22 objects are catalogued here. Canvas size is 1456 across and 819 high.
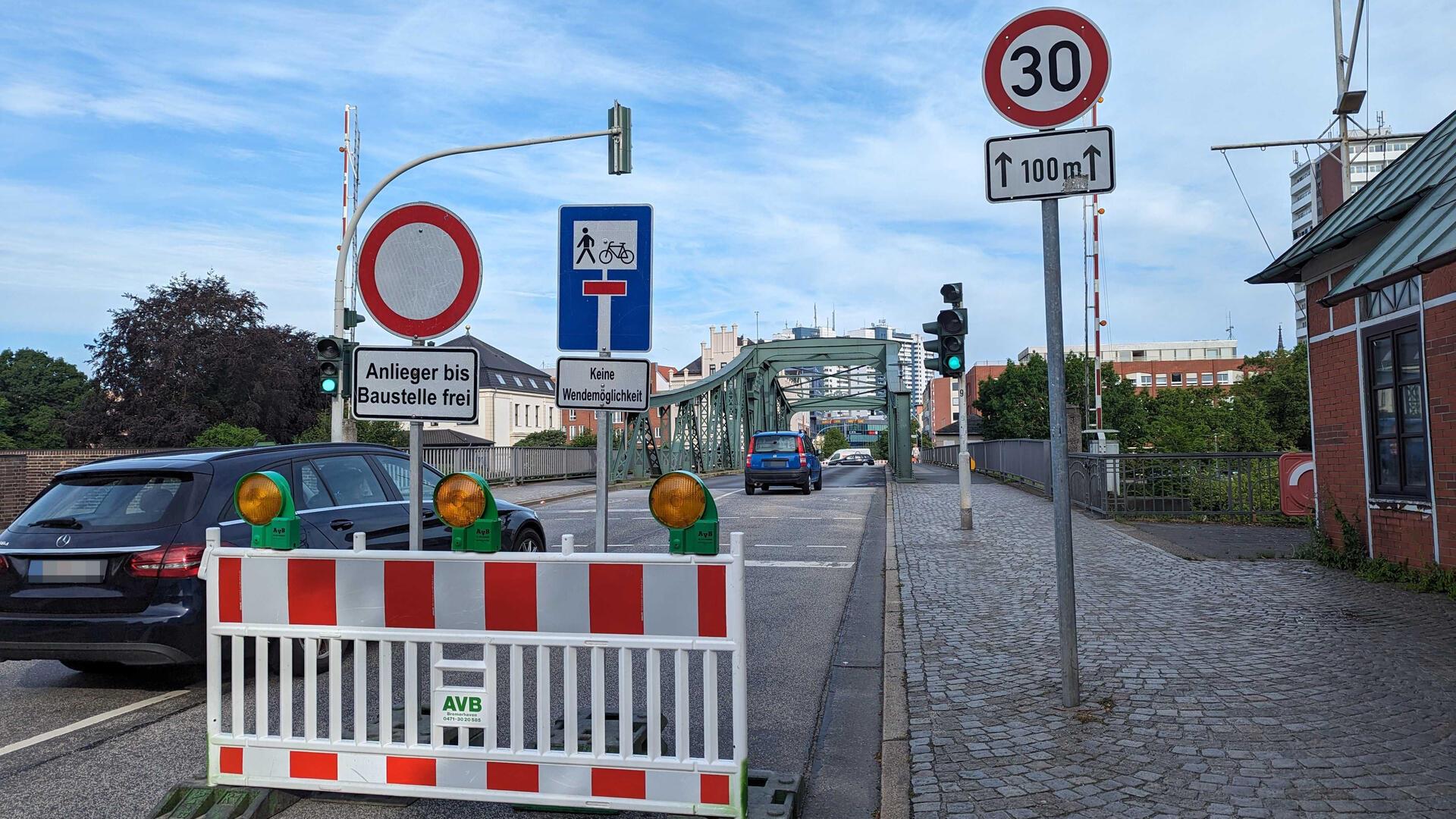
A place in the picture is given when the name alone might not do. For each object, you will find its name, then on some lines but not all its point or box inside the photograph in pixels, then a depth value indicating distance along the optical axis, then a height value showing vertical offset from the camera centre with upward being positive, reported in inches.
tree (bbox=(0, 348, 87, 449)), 2529.5 +198.5
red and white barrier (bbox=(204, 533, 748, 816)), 130.3 -28.4
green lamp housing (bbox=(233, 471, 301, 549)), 143.2 -10.3
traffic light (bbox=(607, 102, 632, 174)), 608.7 +192.1
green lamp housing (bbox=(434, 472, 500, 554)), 137.8 -10.9
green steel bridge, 1455.5 +68.4
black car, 201.0 -20.0
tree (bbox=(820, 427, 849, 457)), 6692.9 +51.9
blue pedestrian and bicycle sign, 181.6 +32.2
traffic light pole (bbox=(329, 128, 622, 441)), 628.4 +128.9
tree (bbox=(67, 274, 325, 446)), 1460.4 +137.8
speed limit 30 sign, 186.7 +71.9
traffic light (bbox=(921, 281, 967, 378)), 562.3 +59.9
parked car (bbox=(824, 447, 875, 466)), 3681.1 -36.7
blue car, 1014.4 -13.6
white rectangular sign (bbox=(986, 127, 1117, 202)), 184.7 +52.8
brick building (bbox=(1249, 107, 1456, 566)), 293.7 +20.9
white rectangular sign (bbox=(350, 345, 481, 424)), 173.2 +13.0
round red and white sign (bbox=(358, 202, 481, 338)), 183.2 +34.0
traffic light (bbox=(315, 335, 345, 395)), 609.9 +59.2
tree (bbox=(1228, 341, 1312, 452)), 2042.3 +93.9
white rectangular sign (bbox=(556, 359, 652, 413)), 178.1 +12.8
